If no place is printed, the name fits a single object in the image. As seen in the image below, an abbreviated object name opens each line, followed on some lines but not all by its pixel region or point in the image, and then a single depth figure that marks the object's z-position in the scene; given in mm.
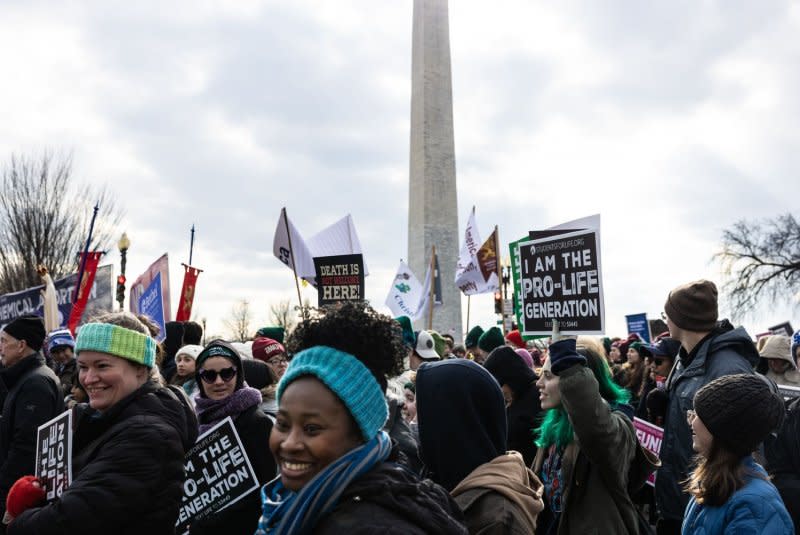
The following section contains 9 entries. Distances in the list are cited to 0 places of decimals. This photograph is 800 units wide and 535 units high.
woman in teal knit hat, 1533
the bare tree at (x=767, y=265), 29984
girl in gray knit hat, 2527
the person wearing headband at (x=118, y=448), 2254
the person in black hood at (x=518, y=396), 4223
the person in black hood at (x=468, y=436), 2178
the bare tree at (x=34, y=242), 26156
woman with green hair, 2975
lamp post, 16867
